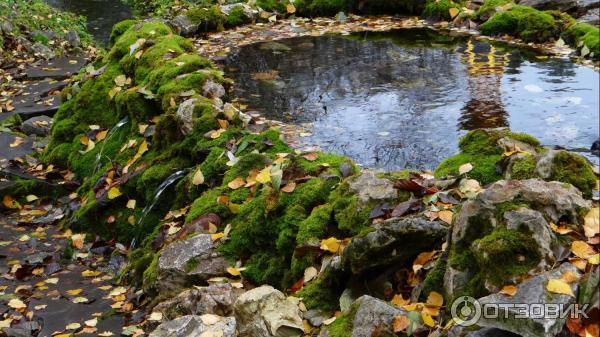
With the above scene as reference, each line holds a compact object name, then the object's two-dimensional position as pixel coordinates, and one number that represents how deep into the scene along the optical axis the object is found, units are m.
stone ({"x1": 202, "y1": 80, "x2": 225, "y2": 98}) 7.27
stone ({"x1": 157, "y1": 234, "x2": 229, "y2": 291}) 5.03
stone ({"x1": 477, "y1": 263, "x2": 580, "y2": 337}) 2.78
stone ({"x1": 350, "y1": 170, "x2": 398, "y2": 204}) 4.41
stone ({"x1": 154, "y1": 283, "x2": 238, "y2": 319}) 4.43
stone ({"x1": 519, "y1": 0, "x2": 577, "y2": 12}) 10.07
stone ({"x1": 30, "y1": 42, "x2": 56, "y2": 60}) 12.59
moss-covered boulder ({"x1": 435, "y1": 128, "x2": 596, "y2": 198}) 4.16
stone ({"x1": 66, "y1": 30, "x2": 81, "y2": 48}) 13.37
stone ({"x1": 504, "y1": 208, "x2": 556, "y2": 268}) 3.21
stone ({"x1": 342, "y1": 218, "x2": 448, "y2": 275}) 3.85
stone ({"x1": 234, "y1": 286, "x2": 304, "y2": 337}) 3.93
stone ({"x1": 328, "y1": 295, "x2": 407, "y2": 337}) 3.39
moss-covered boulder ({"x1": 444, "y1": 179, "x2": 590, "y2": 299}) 3.23
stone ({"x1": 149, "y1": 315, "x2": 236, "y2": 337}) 4.04
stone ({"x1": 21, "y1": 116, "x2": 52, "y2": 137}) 9.45
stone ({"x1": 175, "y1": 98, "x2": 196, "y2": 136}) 6.74
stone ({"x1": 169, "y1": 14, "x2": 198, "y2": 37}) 11.38
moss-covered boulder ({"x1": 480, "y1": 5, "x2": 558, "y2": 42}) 9.12
